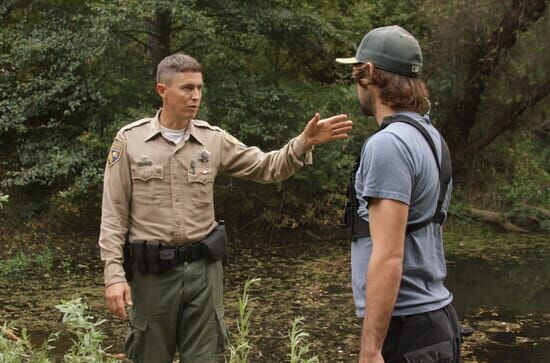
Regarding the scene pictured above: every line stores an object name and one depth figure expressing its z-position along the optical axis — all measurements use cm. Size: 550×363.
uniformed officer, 335
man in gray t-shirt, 218
